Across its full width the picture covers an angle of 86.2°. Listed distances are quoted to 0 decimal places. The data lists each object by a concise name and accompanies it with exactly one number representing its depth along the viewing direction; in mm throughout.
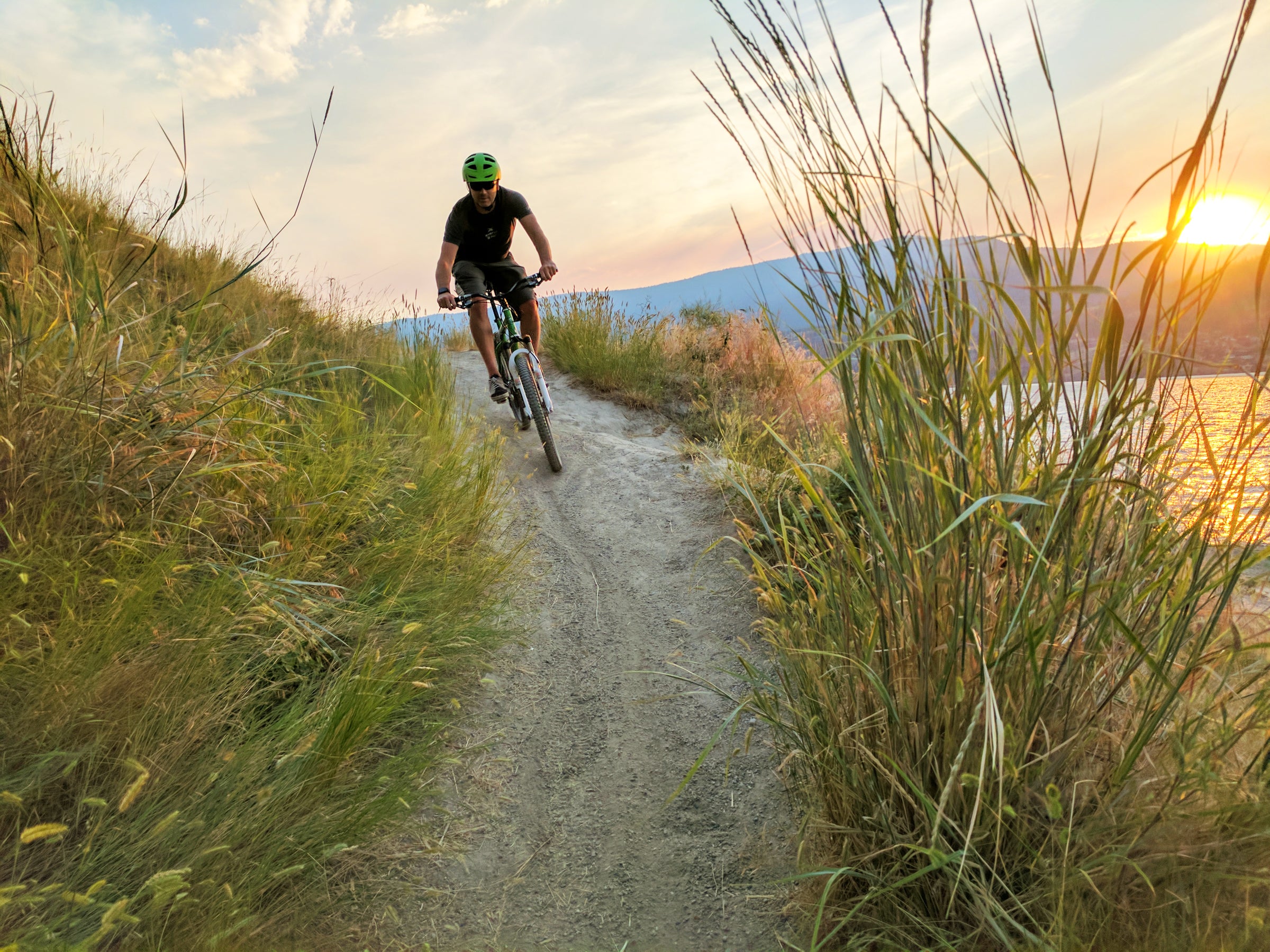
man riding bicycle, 6402
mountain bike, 6070
